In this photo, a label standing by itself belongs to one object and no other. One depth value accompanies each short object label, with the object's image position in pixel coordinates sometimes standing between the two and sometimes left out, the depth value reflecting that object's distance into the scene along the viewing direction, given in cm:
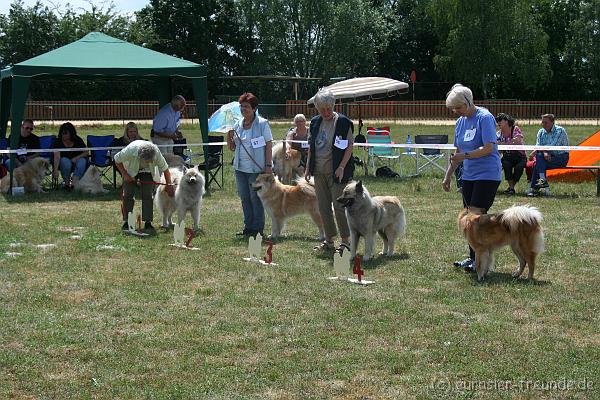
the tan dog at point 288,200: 829
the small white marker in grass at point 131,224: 865
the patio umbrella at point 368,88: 1866
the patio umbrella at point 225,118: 2044
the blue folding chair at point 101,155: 1311
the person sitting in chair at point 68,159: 1270
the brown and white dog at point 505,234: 593
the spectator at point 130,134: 1254
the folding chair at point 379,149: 1503
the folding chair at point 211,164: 1293
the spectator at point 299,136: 1237
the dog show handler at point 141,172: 841
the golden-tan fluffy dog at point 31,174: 1221
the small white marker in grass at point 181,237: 770
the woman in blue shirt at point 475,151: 607
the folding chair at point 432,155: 1472
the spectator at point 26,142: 1257
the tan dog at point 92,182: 1234
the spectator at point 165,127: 1280
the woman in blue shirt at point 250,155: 816
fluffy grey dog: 689
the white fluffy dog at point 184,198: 877
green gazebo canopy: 1191
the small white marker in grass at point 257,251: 687
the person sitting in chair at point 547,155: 1179
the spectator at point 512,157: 1202
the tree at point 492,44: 4638
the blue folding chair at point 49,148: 1280
